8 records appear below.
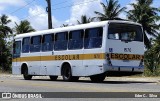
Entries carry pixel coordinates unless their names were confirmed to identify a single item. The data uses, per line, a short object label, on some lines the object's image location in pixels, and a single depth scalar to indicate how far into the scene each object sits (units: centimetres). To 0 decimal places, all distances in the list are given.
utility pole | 3672
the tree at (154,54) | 4409
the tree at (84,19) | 6769
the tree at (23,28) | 7619
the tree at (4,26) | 8548
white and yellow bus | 2122
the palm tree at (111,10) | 6525
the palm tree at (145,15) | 6359
